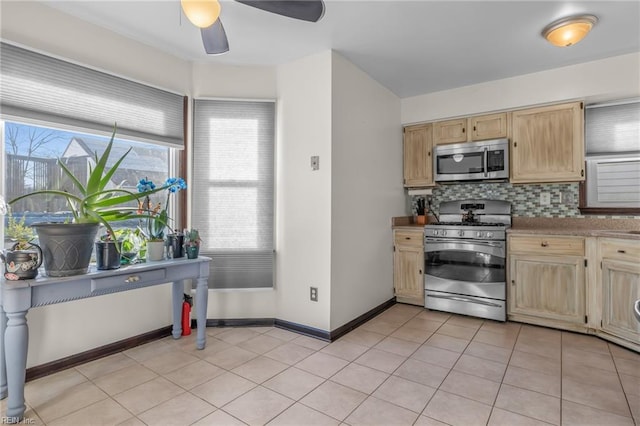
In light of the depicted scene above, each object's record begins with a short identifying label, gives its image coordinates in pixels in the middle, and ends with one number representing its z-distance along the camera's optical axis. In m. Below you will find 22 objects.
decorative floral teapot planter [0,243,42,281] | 1.78
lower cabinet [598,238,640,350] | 2.58
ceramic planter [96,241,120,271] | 2.12
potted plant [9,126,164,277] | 1.90
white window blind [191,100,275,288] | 3.10
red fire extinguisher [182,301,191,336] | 2.88
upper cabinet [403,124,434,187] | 4.00
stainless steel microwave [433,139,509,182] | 3.52
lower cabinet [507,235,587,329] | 2.96
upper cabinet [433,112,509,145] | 3.56
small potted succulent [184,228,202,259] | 2.62
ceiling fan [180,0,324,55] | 1.59
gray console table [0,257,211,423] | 1.72
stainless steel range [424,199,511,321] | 3.29
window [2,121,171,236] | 2.17
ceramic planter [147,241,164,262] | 2.51
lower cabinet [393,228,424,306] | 3.76
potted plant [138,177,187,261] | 2.46
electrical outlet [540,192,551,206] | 3.54
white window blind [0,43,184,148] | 2.08
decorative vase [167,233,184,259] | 2.63
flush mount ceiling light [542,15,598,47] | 2.37
